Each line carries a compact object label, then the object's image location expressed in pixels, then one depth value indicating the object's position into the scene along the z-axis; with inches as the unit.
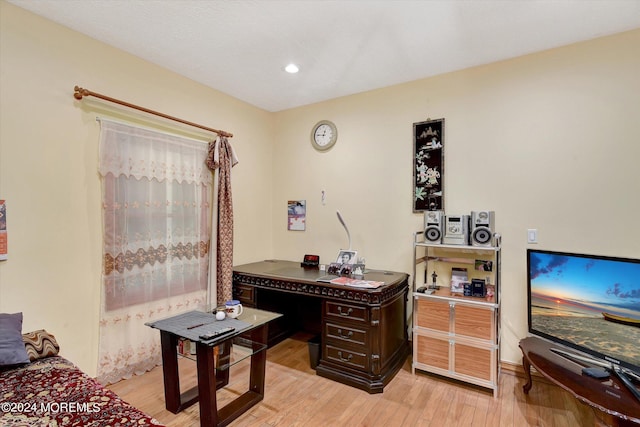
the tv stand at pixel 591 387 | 62.4
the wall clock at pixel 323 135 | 141.5
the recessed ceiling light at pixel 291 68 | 111.0
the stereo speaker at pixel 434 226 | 105.8
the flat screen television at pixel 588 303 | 72.3
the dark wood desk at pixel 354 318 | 98.1
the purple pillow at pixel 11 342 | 65.3
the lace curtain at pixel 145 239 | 97.0
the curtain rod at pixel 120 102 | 90.3
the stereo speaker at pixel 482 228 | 98.1
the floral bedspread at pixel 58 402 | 51.0
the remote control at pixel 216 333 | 72.9
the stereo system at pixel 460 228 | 99.0
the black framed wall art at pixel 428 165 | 117.3
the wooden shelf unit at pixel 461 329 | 93.6
